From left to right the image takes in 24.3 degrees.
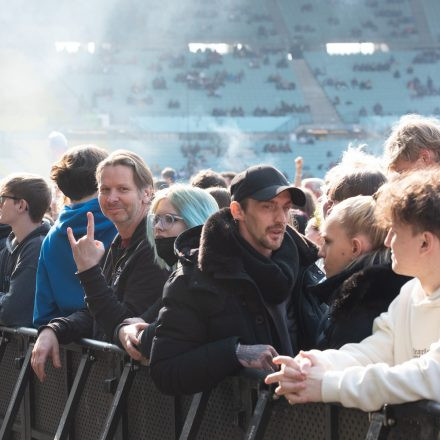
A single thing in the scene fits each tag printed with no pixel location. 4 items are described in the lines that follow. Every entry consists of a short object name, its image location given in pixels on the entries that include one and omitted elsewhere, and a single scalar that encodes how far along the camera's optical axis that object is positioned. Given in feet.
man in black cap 9.65
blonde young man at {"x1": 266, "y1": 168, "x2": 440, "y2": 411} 7.38
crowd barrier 8.04
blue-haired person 11.73
